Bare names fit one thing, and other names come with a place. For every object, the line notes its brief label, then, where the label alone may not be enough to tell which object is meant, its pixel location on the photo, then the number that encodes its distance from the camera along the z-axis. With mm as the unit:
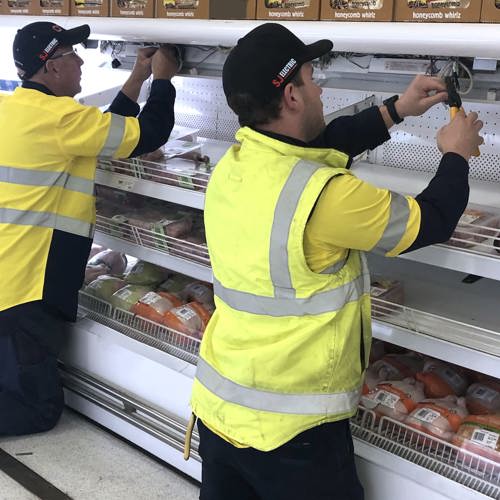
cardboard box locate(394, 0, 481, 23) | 1451
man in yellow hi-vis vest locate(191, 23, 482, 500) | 1378
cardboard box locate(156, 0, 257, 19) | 1847
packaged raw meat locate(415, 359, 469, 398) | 1926
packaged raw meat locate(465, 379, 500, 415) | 1841
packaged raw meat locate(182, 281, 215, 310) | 2604
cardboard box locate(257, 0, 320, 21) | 1706
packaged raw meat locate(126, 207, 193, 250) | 2407
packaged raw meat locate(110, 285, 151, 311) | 2559
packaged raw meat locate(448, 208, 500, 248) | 1542
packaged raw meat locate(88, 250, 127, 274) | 2984
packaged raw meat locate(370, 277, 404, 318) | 1805
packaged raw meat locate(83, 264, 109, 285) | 2865
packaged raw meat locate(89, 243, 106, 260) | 3154
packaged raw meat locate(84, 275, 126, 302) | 2672
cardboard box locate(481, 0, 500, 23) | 1415
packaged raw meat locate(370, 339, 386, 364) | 2112
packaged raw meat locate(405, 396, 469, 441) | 1727
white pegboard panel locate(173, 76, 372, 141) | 2736
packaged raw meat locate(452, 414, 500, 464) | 1633
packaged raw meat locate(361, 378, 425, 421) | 1815
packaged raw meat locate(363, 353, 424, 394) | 1997
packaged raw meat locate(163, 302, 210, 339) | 2357
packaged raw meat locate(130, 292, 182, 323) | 2446
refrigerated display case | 1589
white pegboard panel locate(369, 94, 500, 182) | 1994
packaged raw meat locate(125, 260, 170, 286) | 2732
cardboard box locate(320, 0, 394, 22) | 1574
